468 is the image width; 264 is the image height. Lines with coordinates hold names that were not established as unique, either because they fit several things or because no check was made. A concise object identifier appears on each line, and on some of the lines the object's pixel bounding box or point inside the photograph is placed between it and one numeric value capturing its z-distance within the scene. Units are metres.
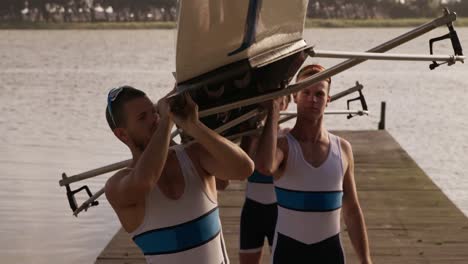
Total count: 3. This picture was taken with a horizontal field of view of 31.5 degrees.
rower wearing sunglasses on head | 2.68
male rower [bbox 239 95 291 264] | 5.37
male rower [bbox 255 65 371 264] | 3.90
